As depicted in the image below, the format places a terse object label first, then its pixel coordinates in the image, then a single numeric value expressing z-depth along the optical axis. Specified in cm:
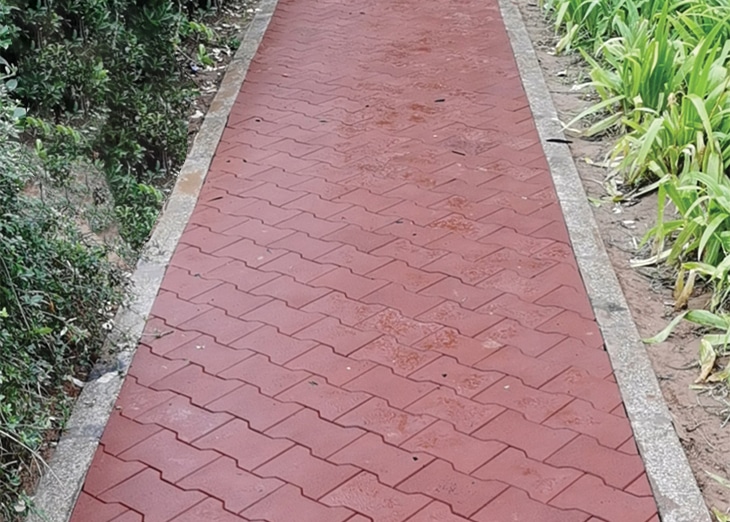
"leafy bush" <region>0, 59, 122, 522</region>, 322
